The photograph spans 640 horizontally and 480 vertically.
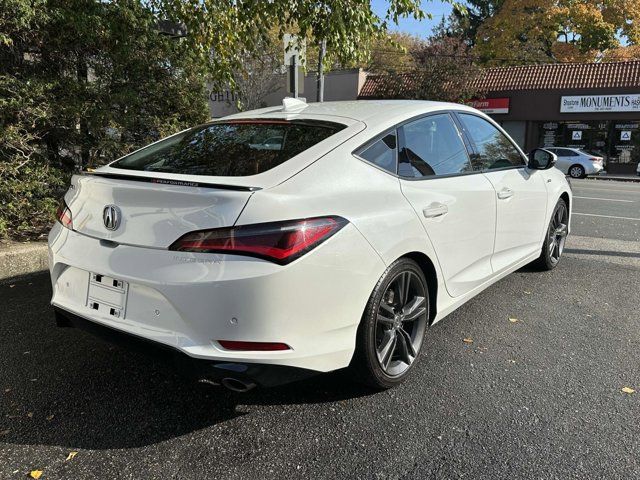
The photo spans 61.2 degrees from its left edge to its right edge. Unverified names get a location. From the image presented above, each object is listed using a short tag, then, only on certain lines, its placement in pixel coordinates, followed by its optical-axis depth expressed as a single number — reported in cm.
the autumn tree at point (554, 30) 3394
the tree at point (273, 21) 713
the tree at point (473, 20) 4634
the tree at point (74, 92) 545
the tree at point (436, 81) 2744
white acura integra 229
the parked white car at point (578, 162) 2342
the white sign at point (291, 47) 772
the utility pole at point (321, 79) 878
